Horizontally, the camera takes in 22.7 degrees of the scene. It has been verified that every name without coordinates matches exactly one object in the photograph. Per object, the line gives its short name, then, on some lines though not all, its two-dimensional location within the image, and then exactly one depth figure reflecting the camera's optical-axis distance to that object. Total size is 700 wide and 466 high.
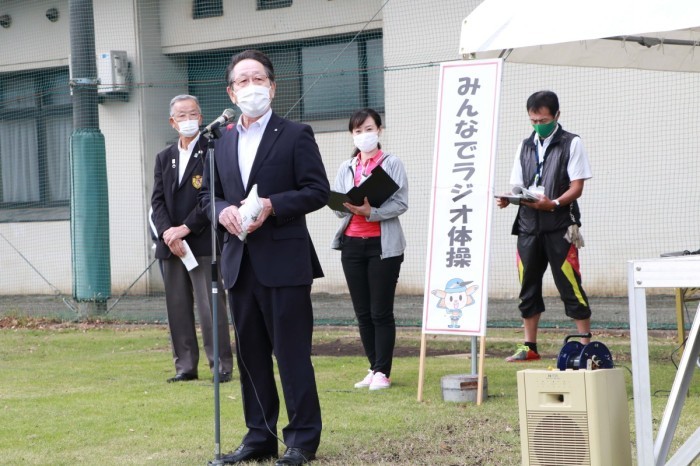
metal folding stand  6.93
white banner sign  11.46
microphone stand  8.69
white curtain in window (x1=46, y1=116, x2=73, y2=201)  27.95
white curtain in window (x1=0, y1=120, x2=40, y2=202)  28.53
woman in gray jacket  12.33
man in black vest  13.09
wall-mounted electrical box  25.38
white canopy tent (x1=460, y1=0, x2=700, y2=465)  9.34
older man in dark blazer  13.18
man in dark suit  8.74
